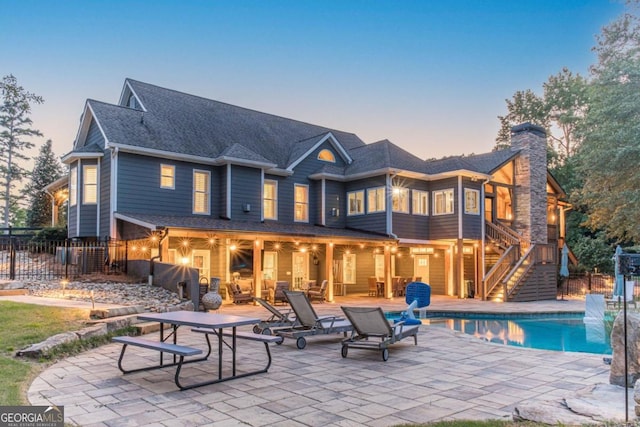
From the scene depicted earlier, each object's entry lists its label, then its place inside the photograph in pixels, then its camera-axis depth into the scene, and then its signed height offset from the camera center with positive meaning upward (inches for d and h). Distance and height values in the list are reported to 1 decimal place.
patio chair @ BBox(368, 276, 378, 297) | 780.6 -73.7
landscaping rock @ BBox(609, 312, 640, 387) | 196.9 -45.3
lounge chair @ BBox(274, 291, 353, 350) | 334.0 -59.2
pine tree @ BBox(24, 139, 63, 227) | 1317.7 +170.1
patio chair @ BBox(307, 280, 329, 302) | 661.9 -71.8
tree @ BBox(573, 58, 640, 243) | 674.2 +144.0
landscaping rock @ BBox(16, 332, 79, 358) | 264.1 -60.0
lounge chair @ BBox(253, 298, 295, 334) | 349.4 -61.9
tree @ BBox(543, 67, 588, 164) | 1376.7 +406.2
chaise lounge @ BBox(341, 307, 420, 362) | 285.0 -54.9
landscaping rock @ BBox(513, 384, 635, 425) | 154.9 -57.8
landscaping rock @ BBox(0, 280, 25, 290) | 480.1 -44.0
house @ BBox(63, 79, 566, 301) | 629.3 +65.3
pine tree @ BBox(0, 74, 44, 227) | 1330.0 +318.7
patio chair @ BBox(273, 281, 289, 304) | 629.9 -67.8
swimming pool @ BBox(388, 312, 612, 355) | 411.5 -90.1
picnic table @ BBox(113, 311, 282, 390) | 216.8 -48.5
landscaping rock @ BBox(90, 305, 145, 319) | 363.9 -55.9
